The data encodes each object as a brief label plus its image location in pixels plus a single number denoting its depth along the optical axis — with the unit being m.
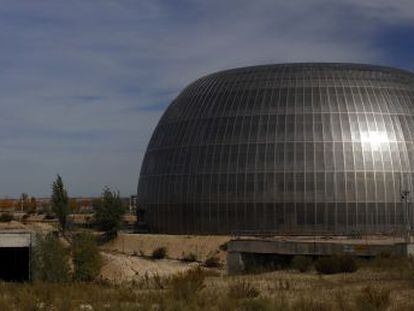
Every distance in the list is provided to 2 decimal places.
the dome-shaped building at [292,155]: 64.94
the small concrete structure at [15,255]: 50.53
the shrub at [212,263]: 59.44
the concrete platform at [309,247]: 48.72
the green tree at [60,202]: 77.94
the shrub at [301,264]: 38.53
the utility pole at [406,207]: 61.78
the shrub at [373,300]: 21.14
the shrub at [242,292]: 24.47
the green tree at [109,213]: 74.56
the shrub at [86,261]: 43.50
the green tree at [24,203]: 162.00
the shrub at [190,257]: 62.30
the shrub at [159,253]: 64.44
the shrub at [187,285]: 24.38
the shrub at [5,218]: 93.19
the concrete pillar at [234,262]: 54.28
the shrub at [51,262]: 41.28
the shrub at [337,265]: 34.97
